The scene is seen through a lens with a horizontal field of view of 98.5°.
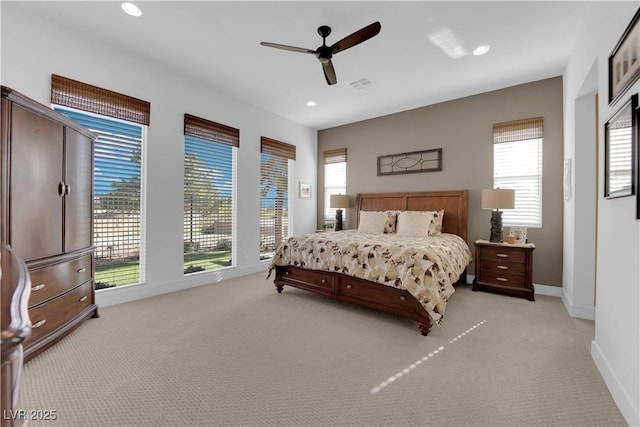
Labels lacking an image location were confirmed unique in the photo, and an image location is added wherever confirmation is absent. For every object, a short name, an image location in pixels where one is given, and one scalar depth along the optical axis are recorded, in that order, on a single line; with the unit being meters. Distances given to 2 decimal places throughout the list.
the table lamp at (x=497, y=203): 3.56
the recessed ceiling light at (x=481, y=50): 3.02
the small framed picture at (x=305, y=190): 5.75
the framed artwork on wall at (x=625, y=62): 1.46
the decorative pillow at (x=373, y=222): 4.45
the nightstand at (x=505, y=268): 3.43
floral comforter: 2.49
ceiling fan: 2.32
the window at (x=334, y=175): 5.77
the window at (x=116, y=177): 3.04
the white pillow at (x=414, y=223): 3.99
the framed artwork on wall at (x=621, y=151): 1.50
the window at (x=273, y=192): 5.02
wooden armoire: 1.87
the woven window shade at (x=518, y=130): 3.76
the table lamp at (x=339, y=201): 5.29
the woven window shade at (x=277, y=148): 4.94
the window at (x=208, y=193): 3.96
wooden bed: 2.64
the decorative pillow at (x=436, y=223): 4.06
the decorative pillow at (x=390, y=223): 4.44
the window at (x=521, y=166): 3.80
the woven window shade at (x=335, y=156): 5.72
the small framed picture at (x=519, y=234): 3.67
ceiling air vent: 3.83
